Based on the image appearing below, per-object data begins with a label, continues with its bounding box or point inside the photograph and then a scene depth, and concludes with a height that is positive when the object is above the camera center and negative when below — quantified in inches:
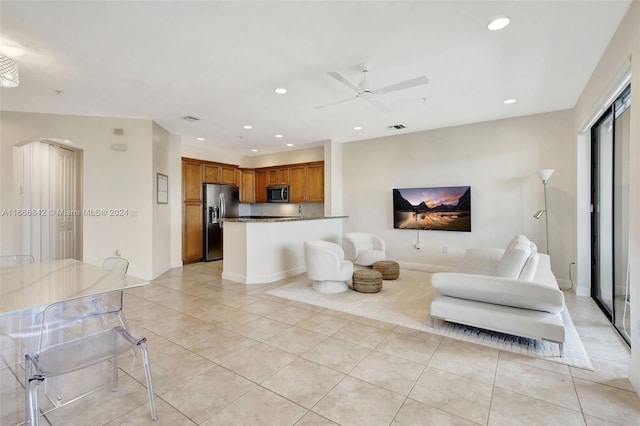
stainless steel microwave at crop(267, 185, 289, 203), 298.2 +18.0
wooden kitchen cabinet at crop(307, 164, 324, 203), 277.8 +26.5
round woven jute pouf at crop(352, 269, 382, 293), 165.5 -40.6
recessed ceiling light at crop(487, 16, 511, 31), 91.7 +59.9
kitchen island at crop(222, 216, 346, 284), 189.8 -26.0
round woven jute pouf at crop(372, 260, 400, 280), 194.4 -39.7
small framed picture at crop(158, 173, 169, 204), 213.7 +17.4
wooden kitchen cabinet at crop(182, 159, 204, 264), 255.0 +1.3
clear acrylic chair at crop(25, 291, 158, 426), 58.7 -31.8
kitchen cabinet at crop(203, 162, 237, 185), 275.4 +37.6
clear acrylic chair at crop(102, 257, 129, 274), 99.7 -18.4
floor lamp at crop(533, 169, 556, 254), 178.1 -3.4
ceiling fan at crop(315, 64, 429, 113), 115.6 +52.6
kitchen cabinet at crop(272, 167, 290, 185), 297.7 +37.0
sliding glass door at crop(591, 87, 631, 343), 112.4 -1.3
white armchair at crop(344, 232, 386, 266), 217.9 -29.0
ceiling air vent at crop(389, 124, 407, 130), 211.2 +61.7
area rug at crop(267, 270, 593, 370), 100.2 -47.6
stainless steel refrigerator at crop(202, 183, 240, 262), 269.1 -2.5
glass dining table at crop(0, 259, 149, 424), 61.2 -18.0
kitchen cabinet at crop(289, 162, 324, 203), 278.7 +27.2
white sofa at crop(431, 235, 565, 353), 95.7 -31.8
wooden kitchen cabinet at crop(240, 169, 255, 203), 314.5 +26.2
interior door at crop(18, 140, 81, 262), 180.2 +7.5
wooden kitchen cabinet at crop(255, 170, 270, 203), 313.8 +28.8
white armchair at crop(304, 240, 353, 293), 163.5 -32.3
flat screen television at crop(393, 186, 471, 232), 209.2 +1.5
